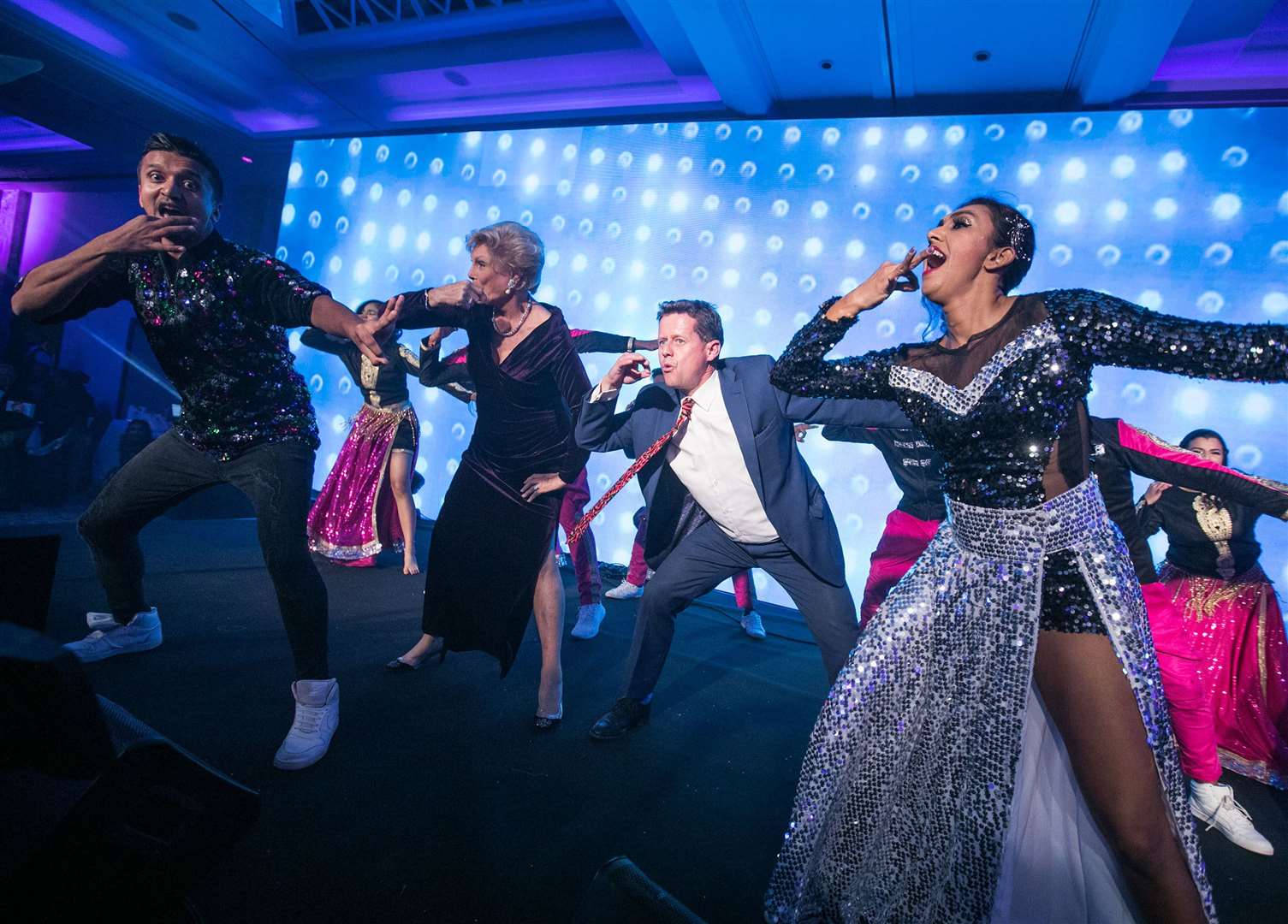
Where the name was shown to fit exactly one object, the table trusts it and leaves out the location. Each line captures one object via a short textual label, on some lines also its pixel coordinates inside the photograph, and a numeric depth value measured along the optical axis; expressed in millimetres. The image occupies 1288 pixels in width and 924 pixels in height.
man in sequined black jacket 2125
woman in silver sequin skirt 1292
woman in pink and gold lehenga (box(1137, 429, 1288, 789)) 2695
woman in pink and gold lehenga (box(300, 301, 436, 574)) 5070
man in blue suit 2357
